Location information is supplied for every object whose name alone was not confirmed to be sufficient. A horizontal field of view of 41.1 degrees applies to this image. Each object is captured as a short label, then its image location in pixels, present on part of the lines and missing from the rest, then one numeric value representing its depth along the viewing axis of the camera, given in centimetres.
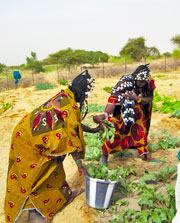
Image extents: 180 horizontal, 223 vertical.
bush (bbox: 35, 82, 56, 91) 1402
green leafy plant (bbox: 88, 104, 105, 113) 806
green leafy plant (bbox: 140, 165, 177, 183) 296
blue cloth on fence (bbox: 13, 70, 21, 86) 1518
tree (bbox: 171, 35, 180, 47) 3250
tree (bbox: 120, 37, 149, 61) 3694
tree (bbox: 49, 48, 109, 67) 2912
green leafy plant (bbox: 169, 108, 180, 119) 638
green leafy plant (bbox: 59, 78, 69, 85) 1546
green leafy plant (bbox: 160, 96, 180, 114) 703
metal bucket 258
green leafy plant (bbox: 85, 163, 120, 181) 269
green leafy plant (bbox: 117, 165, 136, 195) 298
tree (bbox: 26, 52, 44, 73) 2762
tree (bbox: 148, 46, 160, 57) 4031
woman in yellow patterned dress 242
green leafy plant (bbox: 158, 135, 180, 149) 451
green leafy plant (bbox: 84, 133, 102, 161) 414
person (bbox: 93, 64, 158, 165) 349
